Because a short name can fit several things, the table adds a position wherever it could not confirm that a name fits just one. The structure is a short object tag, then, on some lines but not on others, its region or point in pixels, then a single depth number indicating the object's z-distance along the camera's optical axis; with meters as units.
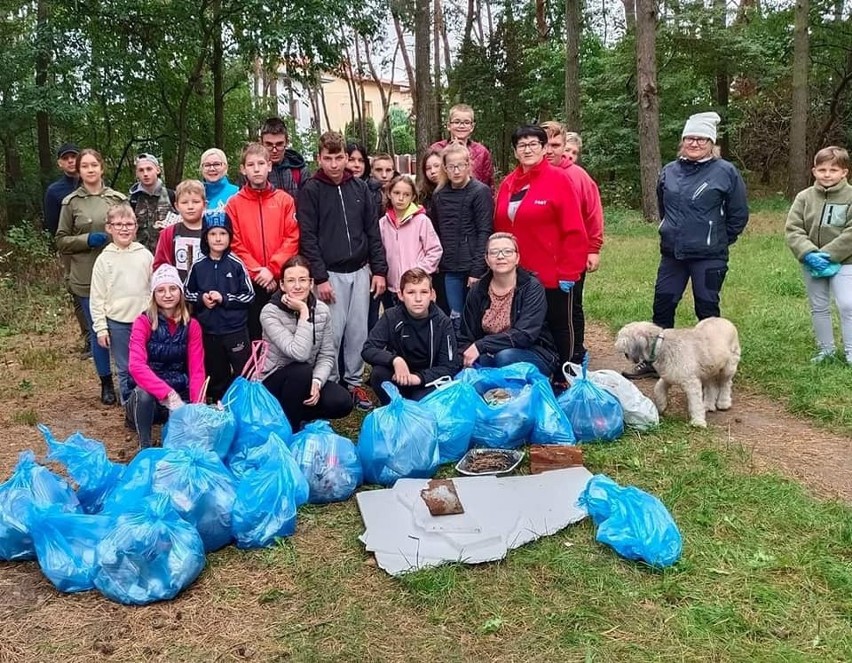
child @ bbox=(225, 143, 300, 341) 4.53
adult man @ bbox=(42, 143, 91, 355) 6.27
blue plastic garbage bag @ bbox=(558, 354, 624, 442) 4.17
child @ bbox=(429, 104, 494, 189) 5.53
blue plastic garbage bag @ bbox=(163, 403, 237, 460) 3.48
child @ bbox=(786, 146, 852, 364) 5.18
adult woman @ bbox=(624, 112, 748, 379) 4.91
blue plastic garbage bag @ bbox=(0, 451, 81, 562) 2.96
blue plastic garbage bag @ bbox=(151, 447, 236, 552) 2.99
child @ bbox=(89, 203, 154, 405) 4.57
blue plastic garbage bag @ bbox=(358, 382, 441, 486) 3.62
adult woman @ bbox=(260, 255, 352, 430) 4.21
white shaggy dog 4.38
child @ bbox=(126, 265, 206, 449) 3.99
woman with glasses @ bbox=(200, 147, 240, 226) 4.96
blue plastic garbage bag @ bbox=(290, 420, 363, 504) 3.53
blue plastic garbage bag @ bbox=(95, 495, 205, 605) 2.69
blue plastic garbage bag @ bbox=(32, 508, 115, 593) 2.82
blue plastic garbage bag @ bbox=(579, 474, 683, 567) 2.88
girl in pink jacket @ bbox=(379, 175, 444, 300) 4.90
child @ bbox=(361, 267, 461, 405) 4.31
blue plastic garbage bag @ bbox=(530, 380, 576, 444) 4.01
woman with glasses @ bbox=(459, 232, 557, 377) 4.43
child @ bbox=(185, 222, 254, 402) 4.33
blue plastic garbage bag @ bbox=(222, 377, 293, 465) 3.66
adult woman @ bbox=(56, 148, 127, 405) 5.49
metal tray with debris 3.78
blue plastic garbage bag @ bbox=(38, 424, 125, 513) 3.22
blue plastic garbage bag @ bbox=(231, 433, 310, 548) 3.11
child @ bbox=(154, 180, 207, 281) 4.48
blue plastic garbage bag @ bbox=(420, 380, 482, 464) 3.86
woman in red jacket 4.63
